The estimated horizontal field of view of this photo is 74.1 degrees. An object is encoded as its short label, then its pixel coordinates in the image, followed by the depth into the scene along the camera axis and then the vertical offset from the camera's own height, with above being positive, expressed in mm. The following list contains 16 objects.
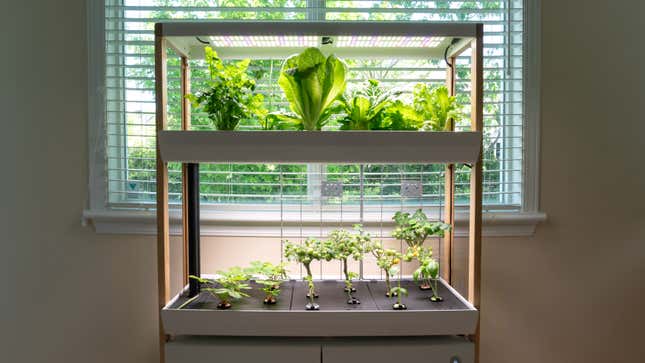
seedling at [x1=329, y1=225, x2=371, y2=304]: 1364 -233
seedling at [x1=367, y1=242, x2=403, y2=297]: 1375 -278
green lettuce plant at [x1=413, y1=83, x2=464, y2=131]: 1363 +212
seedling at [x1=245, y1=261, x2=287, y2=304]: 1376 -345
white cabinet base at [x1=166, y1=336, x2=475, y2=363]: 1279 -536
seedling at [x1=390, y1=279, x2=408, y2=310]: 1315 -403
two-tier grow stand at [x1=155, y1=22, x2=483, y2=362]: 1260 +57
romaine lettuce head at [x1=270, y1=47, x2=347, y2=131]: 1337 +281
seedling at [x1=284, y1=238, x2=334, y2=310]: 1352 -252
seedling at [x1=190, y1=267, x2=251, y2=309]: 1329 -365
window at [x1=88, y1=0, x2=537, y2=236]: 1719 +297
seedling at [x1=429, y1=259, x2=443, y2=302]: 1368 -323
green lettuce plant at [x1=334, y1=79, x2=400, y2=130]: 1365 +213
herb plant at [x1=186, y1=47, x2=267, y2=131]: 1322 +237
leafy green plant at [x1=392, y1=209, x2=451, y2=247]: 1380 -179
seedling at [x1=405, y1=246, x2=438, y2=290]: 1374 -284
